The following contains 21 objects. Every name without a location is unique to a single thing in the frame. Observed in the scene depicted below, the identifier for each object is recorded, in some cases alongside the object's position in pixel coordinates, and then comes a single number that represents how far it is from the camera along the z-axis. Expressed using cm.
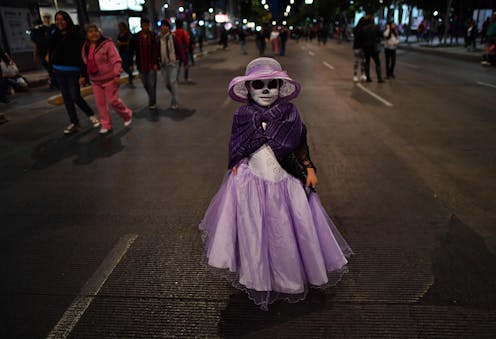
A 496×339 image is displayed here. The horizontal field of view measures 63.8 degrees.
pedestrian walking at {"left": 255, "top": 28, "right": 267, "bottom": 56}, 2522
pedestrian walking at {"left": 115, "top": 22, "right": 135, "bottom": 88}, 1235
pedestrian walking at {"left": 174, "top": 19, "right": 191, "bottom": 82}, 1235
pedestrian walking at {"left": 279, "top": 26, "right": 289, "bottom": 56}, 2443
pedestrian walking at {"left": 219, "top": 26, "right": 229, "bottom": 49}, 3527
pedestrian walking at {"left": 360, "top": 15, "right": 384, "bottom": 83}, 1185
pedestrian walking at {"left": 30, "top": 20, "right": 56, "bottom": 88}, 1143
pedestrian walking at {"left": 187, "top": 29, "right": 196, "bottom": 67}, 1907
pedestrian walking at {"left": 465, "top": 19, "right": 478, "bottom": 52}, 2212
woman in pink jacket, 657
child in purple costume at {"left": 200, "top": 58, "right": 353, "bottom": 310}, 240
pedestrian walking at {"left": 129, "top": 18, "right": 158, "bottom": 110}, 849
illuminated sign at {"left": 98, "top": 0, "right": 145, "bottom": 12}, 1820
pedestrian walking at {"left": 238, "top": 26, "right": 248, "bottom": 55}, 2877
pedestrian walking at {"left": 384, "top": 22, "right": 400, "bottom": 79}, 1253
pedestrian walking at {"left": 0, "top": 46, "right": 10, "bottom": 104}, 973
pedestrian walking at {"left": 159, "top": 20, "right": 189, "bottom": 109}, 910
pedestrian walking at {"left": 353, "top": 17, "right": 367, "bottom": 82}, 1193
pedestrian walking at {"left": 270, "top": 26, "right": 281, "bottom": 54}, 2533
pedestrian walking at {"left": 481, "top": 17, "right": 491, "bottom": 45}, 2311
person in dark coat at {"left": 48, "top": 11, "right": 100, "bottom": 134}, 650
